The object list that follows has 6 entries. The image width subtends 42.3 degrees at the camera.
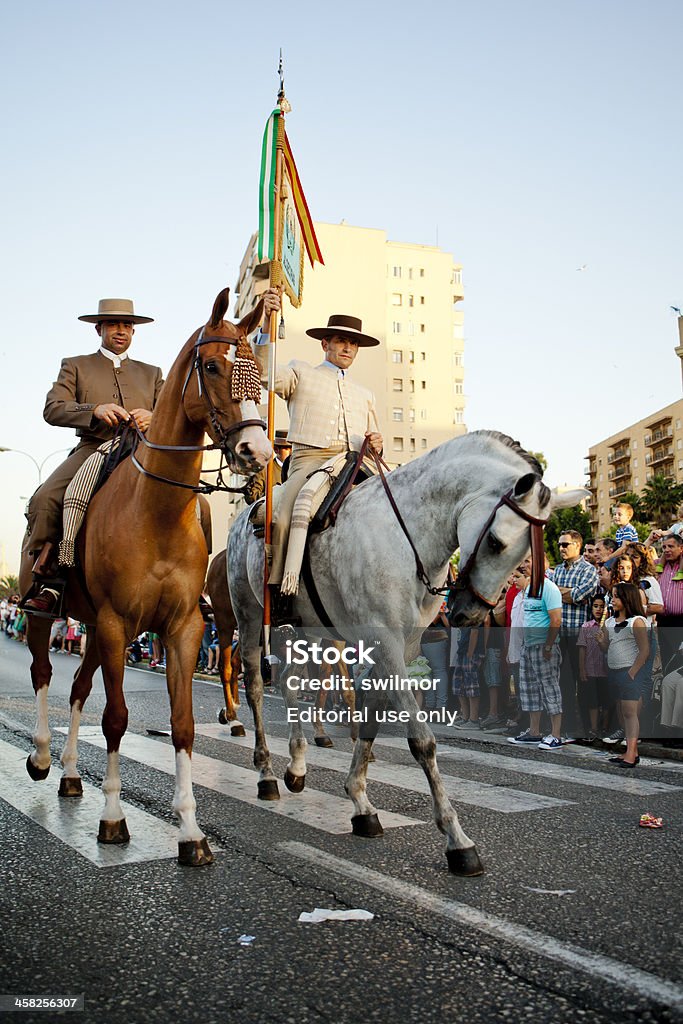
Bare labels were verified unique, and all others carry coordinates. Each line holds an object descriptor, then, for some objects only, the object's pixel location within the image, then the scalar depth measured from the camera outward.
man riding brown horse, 6.09
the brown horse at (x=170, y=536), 4.97
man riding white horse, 6.62
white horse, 4.76
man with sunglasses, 10.27
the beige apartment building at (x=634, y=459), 121.75
